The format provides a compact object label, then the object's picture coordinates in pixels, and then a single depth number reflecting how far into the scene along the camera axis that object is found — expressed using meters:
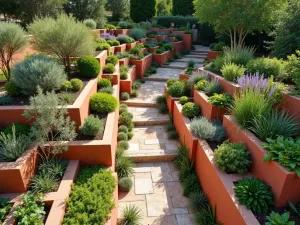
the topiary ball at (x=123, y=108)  6.35
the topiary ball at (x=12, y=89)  4.37
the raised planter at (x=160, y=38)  14.25
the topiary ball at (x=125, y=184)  3.95
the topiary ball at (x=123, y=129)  5.51
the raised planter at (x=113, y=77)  6.78
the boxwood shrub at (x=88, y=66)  5.53
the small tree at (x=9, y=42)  5.02
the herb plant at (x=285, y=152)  2.59
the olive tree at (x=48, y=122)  3.26
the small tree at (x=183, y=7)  19.25
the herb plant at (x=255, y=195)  2.66
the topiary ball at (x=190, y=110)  5.19
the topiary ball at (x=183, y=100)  5.89
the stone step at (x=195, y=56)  13.59
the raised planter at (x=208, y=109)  4.66
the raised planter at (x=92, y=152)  3.65
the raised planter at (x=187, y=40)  14.87
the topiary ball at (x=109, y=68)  7.03
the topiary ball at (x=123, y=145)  4.95
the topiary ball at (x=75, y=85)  4.81
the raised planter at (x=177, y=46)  13.68
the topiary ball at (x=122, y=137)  5.26
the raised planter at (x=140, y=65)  9.67
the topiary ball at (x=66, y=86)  4.75
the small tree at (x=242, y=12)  7.98
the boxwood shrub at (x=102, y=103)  4.84
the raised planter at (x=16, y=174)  2.98
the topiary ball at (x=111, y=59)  7.69
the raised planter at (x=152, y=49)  11.90
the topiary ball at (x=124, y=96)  7.39
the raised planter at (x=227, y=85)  4.70
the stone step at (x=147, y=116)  6.25
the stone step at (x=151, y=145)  4.80
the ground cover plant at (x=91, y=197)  2.76
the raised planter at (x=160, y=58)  11.64
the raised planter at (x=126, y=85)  7.62
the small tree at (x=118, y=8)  21.16
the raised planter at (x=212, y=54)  11.59
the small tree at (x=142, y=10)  18.56
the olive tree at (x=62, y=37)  5.17
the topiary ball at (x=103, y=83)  6.04
